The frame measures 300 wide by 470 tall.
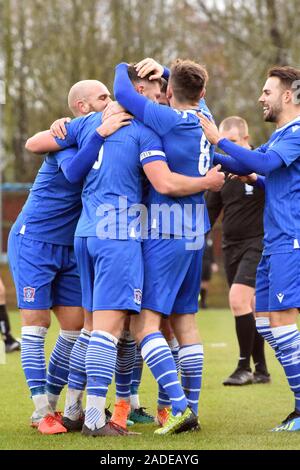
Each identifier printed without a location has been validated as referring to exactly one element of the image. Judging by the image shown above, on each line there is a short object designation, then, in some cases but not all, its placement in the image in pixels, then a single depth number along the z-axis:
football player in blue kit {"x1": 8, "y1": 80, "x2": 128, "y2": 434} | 12.68
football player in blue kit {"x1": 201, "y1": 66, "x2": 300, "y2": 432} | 12.12
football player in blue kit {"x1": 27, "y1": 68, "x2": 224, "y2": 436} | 11.52
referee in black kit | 18.11
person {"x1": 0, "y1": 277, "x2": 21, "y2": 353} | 22.11
